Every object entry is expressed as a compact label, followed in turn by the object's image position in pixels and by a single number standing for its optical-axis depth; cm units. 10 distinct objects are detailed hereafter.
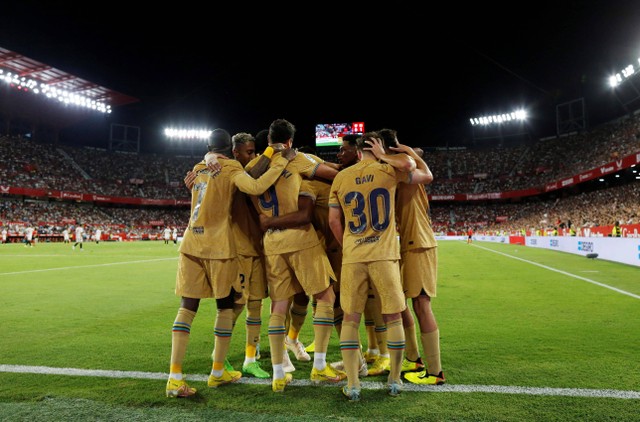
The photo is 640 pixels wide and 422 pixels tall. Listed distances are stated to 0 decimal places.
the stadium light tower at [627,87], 4056
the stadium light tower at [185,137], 6981
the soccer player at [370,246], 357
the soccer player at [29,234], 3092
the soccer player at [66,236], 3906
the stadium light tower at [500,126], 6318
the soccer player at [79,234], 2780
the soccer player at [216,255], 374
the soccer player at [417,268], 382
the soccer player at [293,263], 385
